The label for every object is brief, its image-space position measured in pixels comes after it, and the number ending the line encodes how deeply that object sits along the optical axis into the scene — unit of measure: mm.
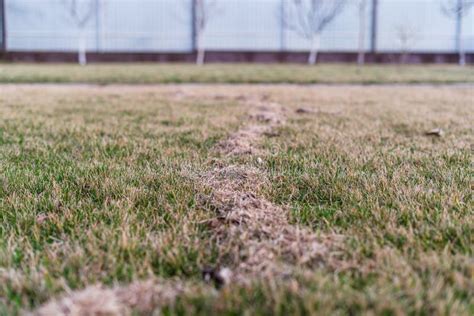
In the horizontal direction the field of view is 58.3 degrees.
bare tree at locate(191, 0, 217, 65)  18594
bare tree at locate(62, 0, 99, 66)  18125
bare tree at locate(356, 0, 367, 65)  18439
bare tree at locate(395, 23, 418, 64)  19031
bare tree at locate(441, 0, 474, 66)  19297
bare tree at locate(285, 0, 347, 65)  19141
